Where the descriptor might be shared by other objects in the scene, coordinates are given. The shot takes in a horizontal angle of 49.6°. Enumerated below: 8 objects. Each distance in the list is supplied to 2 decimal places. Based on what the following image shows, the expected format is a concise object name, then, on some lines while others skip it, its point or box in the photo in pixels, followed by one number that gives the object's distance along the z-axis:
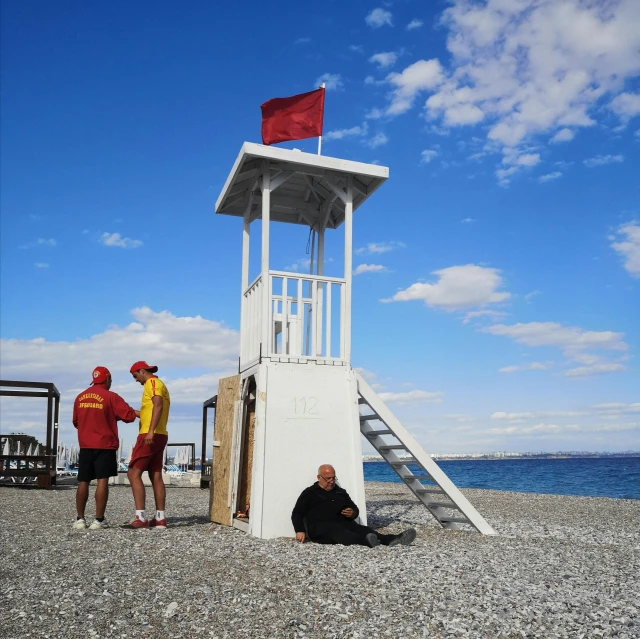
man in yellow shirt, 8.70
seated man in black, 8.05
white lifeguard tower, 9.25
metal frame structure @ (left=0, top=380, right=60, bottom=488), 17.95
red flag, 10.57
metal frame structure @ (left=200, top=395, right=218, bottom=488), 22.83
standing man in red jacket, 8.64
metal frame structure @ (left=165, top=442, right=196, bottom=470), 28.87
